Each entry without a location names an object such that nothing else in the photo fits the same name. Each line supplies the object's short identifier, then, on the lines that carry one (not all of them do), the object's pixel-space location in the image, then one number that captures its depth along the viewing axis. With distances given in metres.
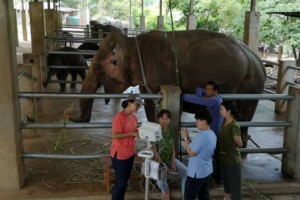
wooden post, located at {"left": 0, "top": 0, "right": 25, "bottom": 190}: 3.97
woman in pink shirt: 3.52
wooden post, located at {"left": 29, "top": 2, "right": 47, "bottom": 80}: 9.21
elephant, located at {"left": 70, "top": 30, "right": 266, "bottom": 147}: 5.59
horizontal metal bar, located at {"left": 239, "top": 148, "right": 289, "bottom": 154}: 4.65
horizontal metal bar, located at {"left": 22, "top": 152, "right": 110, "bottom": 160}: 4.33
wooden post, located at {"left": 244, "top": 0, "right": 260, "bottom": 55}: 8.98
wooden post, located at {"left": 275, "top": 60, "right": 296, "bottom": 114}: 7.95
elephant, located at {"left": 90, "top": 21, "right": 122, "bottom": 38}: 16.39
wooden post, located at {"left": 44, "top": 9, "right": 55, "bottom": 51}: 13.12
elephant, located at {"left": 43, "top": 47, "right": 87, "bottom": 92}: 9.67
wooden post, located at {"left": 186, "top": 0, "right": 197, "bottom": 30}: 13.30
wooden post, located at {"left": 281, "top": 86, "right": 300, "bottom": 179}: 4.63
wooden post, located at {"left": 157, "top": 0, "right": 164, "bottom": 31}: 20.12
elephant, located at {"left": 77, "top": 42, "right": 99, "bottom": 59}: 13.15
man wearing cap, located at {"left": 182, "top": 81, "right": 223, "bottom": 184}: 4.15
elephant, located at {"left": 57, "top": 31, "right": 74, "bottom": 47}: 14.01
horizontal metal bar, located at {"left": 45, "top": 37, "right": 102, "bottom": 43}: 9.87
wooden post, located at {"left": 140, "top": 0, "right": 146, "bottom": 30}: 25.28
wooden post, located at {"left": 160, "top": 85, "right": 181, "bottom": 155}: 4.16
